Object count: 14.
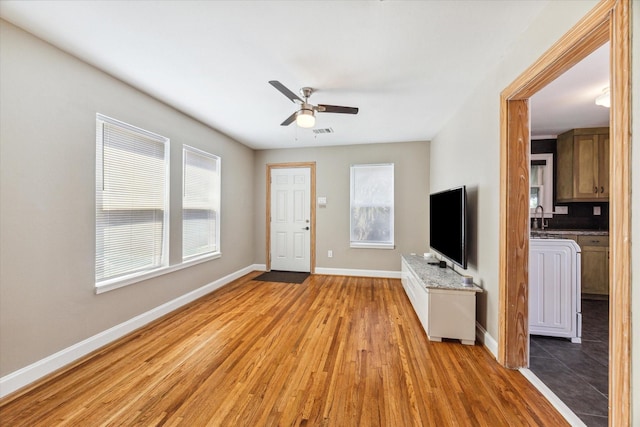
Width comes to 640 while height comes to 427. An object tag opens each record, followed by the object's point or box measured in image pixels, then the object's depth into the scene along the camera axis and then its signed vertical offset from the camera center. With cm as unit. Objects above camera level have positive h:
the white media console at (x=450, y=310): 229 -89
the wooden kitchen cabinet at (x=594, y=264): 338 -64
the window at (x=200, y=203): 335 +15
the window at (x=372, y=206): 456 +18
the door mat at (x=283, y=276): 437 -116
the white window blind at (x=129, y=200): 228 +14
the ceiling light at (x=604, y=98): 232 +115
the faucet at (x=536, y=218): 387 -1
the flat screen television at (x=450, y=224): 242 -9
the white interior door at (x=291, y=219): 488 -9
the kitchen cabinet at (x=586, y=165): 351 +78
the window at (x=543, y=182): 388 +56
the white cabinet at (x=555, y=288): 225 -66
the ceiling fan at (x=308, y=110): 238 +105
